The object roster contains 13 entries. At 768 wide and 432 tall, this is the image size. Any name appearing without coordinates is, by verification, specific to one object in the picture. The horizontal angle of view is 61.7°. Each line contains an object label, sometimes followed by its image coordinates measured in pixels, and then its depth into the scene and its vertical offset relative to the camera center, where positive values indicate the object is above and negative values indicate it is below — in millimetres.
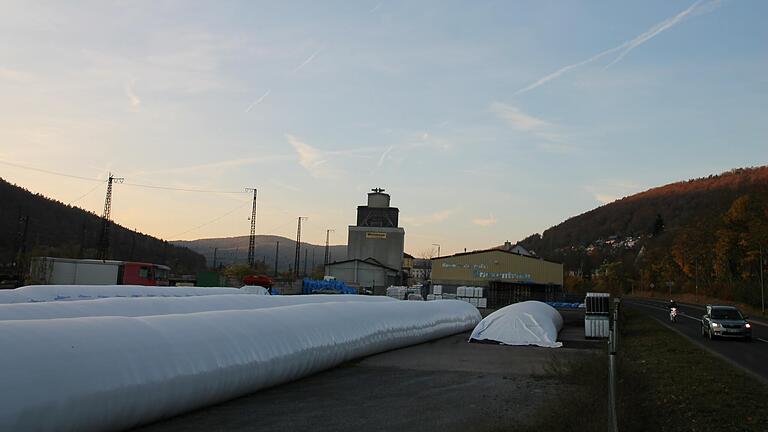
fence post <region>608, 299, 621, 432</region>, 5814 -887
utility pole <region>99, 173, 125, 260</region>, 68625 +6341
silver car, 28141 -645
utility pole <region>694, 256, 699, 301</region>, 92462 +5199
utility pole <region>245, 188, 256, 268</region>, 86938 +7487
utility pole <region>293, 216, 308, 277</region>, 119556 +6974
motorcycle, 41744 -549
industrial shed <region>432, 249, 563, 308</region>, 77500 +3241
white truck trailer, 50062 +774
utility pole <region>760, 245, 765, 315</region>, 58919 +1905
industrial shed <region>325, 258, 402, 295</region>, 101188 +3348
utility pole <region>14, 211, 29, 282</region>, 75688 +2208
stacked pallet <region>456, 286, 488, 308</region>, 59156 +221
